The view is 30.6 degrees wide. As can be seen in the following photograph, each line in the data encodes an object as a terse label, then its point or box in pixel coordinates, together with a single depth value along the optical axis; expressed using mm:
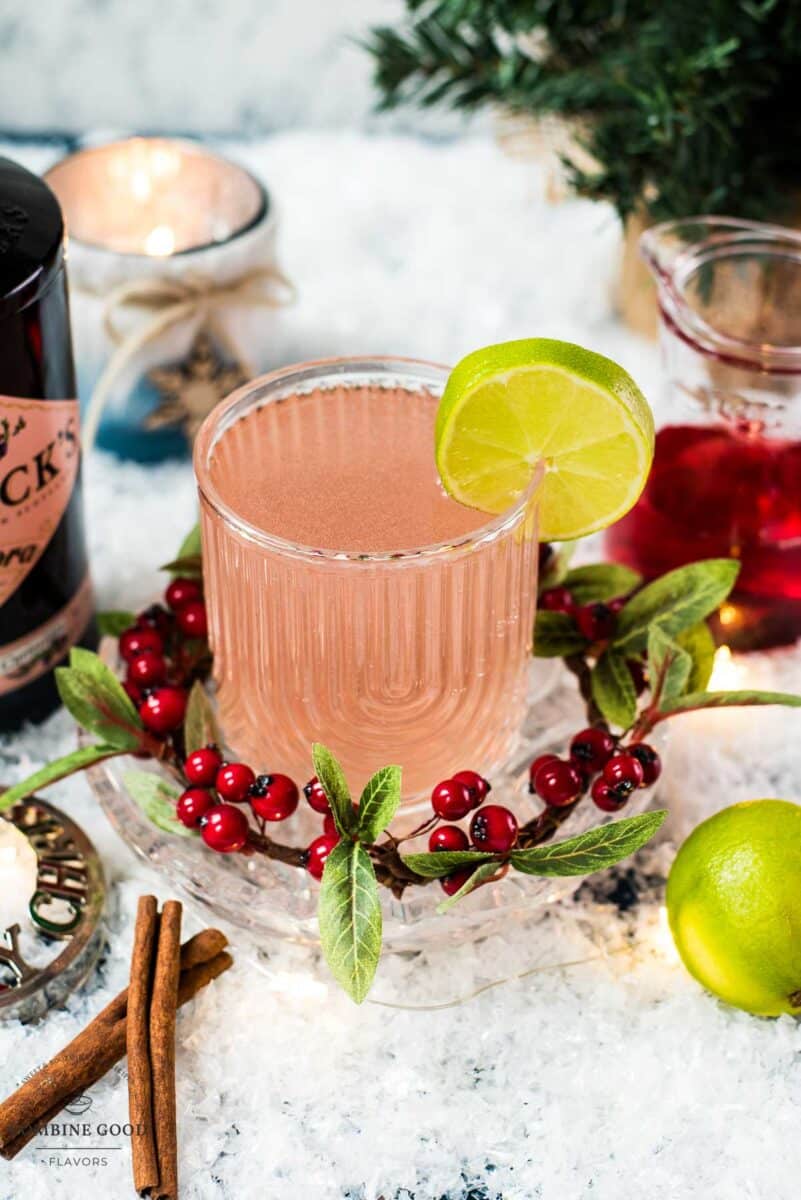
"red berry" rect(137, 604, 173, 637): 781
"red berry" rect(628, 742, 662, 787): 683
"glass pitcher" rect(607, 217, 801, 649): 835
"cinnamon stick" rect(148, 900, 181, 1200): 596
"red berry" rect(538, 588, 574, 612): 779
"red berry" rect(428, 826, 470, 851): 638
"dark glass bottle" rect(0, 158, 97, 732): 656
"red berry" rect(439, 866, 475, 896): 632
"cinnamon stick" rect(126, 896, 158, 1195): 594
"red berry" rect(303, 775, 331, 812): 644
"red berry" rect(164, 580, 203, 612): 781
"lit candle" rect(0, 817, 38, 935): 648
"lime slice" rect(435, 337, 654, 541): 617
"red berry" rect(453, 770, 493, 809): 646
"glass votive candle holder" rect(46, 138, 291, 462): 921
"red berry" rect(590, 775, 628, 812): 665
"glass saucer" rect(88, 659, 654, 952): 654
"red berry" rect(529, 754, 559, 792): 687
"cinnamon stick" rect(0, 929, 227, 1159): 606
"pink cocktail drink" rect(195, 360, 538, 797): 640
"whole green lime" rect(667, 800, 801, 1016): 627
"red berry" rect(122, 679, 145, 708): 730
